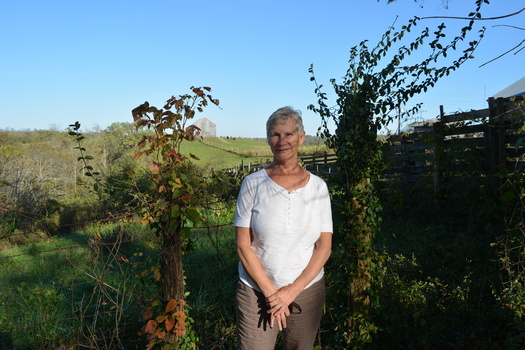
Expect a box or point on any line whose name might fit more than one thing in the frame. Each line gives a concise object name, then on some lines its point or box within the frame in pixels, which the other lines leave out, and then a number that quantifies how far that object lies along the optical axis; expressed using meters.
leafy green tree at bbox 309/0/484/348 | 3.21
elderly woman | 1.96
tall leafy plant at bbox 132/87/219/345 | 2.47
